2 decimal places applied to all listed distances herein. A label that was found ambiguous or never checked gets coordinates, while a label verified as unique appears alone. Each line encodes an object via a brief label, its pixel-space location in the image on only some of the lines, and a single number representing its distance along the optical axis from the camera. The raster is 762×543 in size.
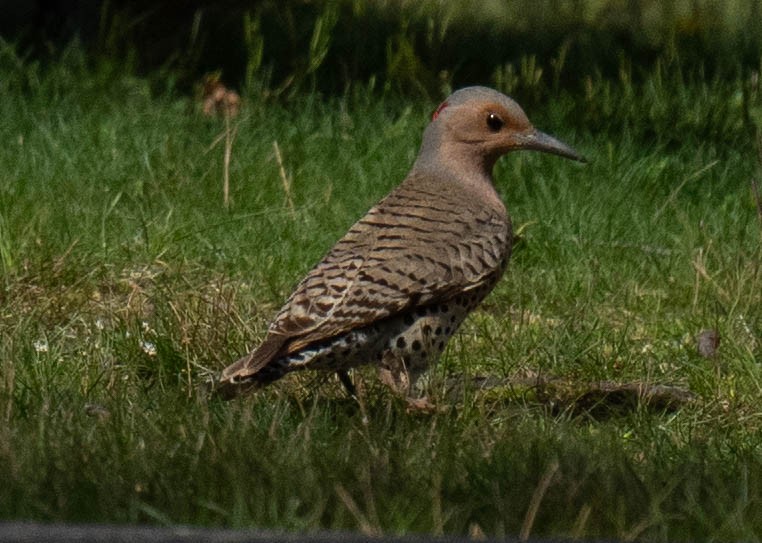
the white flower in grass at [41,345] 10.28
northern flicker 9.51
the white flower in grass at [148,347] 10.33
